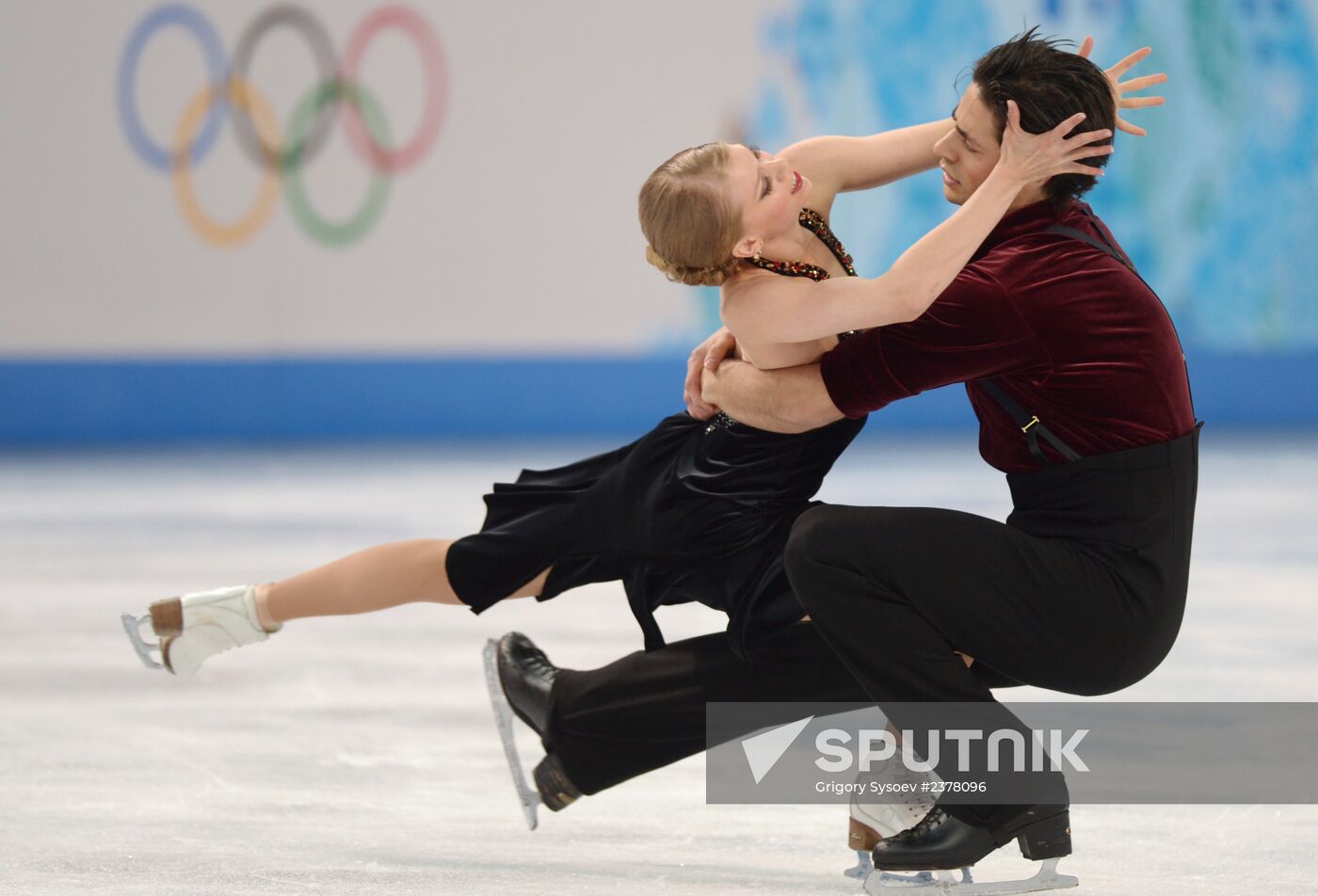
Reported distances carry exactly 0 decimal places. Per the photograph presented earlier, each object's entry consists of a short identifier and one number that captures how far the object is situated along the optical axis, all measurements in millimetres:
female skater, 21462
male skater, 21417
